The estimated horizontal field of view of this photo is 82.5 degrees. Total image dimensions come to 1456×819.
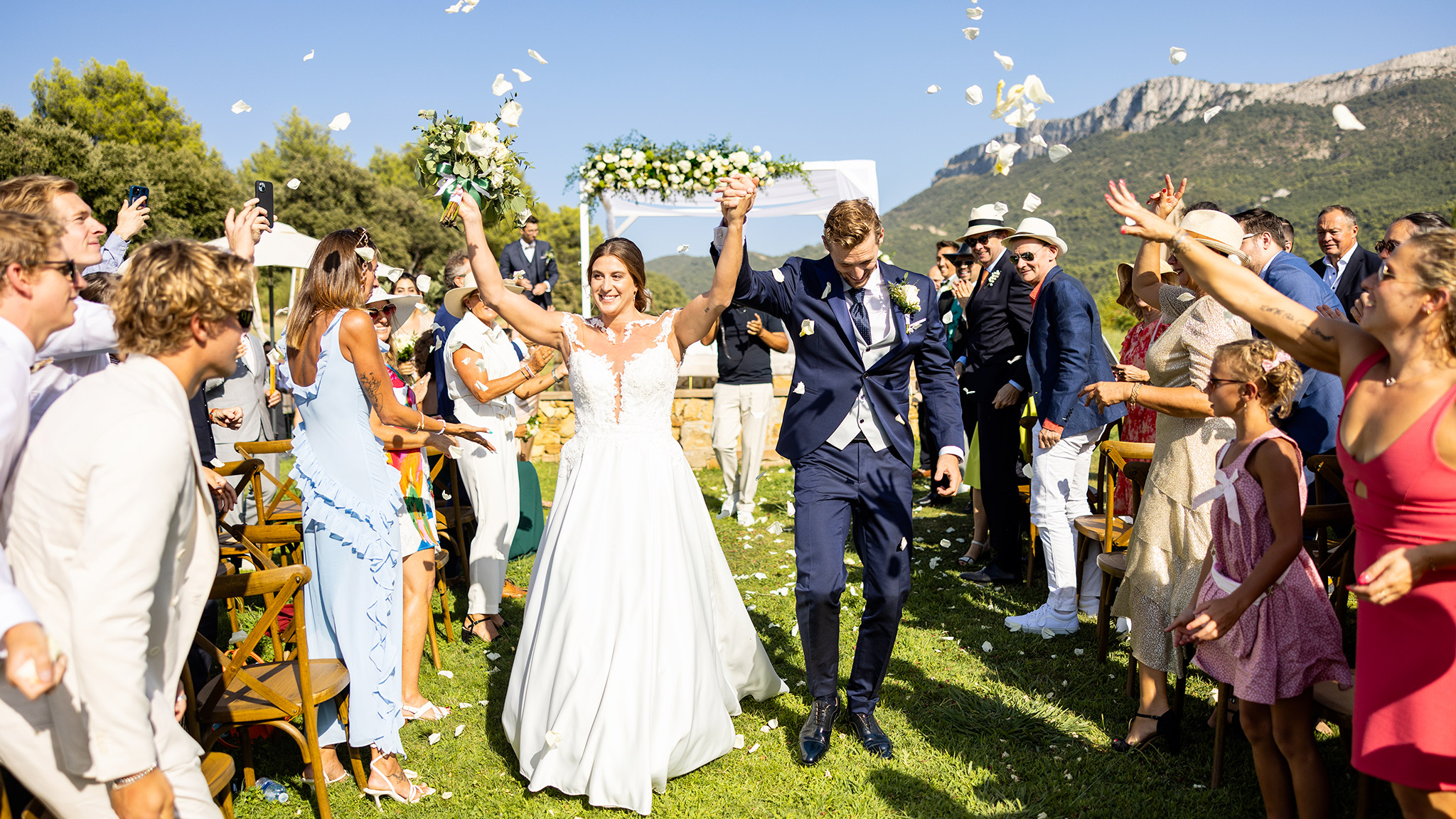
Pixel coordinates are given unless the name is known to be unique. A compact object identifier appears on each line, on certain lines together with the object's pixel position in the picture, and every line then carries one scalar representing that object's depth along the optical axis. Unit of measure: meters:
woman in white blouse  5.46
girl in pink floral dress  2.90
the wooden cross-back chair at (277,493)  4.86
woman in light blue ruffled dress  3.57
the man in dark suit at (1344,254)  7.52
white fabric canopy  15.48
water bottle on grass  3.58
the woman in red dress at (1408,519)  2.03
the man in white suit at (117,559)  1.78
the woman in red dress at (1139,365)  4.83
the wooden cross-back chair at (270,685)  2.95
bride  3.56
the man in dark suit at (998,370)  6.59
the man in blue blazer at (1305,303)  4.33
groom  3.95
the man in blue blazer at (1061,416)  5.33
